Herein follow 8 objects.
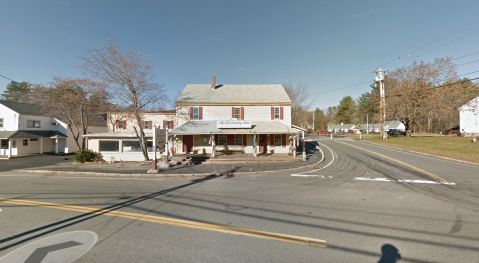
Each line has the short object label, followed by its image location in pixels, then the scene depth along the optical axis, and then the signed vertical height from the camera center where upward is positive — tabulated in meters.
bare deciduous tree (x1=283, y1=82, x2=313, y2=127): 36.94 +6.76
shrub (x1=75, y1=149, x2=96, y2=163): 15.15 -1.93
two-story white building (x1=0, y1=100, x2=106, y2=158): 21.98 +0.44
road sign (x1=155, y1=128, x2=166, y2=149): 10.75 -0.15
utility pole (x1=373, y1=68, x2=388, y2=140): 28.62 +5.39
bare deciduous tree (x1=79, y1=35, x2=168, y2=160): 12.71 +4.16
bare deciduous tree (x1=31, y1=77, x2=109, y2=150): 17.31 +4.02
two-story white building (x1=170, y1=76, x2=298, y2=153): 16.72 +1.80
